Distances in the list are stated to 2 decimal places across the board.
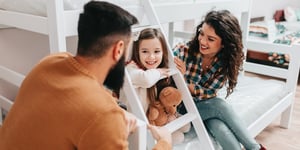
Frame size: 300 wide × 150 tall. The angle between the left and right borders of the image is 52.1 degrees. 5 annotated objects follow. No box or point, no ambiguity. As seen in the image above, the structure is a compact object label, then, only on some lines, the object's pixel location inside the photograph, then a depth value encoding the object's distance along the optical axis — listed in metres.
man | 0.77
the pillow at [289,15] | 5.25
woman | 1.72
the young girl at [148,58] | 1.48
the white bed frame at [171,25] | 1.22
